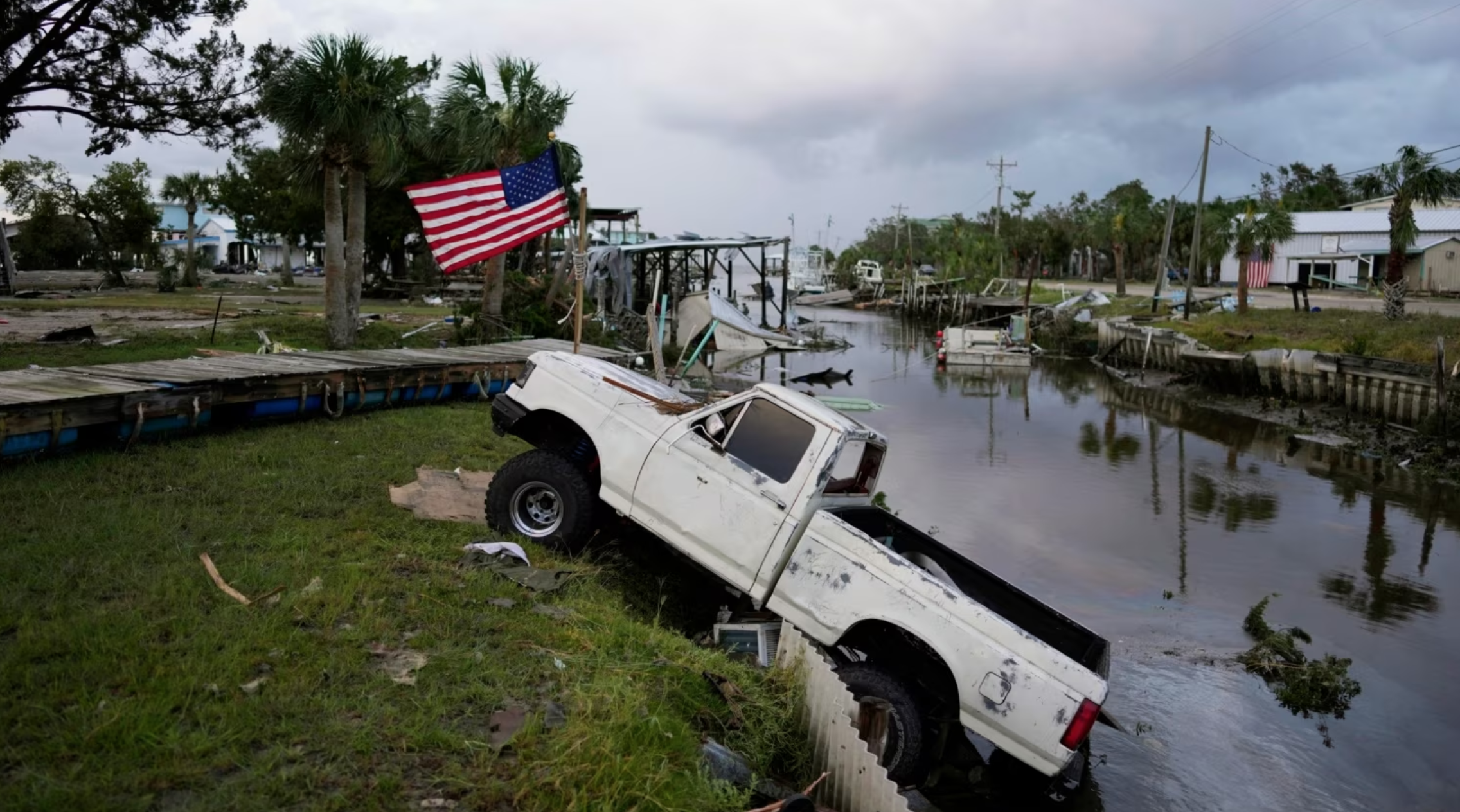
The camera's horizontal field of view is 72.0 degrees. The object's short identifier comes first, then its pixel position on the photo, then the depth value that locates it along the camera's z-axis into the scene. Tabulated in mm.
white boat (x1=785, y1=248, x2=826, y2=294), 108688
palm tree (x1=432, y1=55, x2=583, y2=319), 23078
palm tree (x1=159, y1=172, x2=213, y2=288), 52938
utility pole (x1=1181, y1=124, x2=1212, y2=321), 41188
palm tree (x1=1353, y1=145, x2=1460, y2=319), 31172
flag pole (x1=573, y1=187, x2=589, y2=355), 12039
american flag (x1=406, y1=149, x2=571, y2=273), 13070
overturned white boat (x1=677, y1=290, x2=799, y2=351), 35094
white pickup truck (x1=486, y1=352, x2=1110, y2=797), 6043
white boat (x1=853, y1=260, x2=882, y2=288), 94812
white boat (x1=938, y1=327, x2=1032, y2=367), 39000
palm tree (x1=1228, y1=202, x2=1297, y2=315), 37969
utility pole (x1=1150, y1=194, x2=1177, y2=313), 45438
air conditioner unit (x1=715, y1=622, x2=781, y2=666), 7117
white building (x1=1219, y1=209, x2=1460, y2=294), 46156
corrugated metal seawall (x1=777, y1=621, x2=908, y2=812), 5188
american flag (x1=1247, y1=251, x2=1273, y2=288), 56156
